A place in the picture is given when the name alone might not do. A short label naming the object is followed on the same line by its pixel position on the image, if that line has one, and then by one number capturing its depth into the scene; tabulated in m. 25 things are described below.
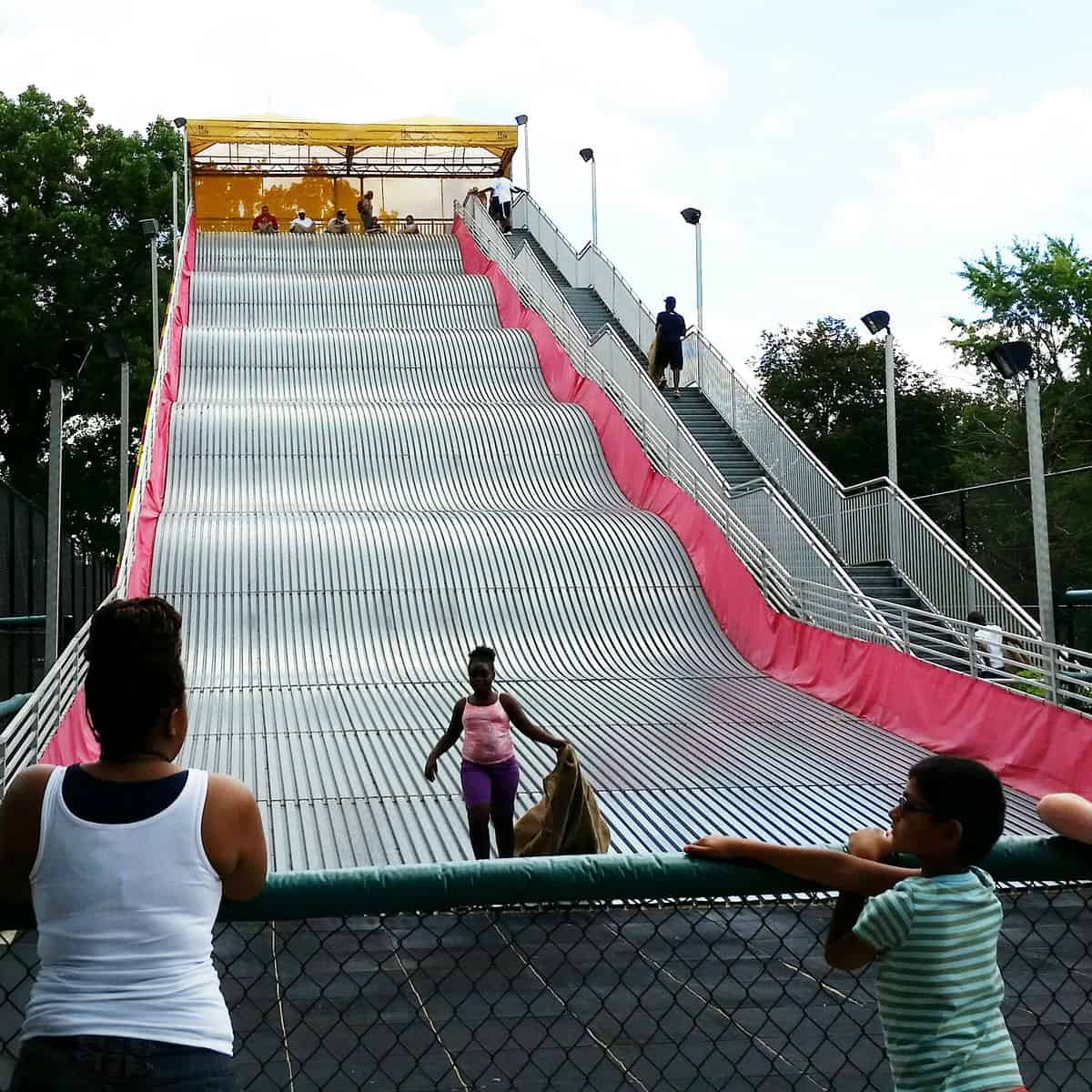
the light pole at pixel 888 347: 18.31
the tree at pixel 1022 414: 19.80
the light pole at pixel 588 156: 38.59
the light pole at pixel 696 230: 27.41
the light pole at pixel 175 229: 34.69
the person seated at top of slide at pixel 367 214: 39.69
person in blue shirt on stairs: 24.86
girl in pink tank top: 8.75
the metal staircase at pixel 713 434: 17.70
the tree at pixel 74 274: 44.44
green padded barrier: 3.11
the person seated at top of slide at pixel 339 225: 39.19
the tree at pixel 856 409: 39.91
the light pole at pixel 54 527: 12.16
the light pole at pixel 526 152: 42.19
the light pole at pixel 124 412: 18.70
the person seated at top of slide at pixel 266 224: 39.62
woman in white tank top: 2.68
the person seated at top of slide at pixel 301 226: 39.31
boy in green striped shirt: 3.06
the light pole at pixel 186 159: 39.20
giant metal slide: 11.21
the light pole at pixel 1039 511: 11.95
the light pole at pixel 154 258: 28.13
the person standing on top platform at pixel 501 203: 39.44
